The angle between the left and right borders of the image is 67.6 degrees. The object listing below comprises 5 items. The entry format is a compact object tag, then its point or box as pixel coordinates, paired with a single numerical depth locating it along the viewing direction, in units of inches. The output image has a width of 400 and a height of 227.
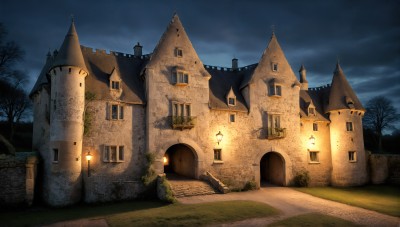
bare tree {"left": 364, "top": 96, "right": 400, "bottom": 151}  2464.3
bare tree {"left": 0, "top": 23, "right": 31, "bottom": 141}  1844.2
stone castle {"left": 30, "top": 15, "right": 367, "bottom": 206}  966.4
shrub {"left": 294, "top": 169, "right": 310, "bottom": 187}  1288.1
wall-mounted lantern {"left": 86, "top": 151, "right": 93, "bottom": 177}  960.9
